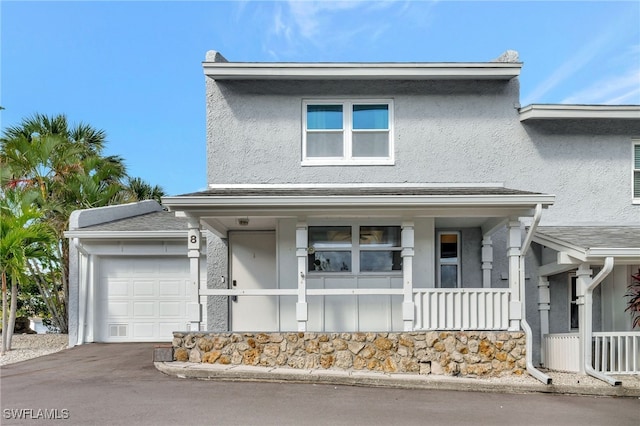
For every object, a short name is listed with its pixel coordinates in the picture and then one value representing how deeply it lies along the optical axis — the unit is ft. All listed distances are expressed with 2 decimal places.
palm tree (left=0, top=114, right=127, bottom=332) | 49.88
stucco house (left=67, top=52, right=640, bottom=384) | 35.29
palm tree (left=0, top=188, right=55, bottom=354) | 36.60
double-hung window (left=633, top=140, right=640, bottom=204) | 38.88
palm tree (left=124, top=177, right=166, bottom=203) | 73.26
